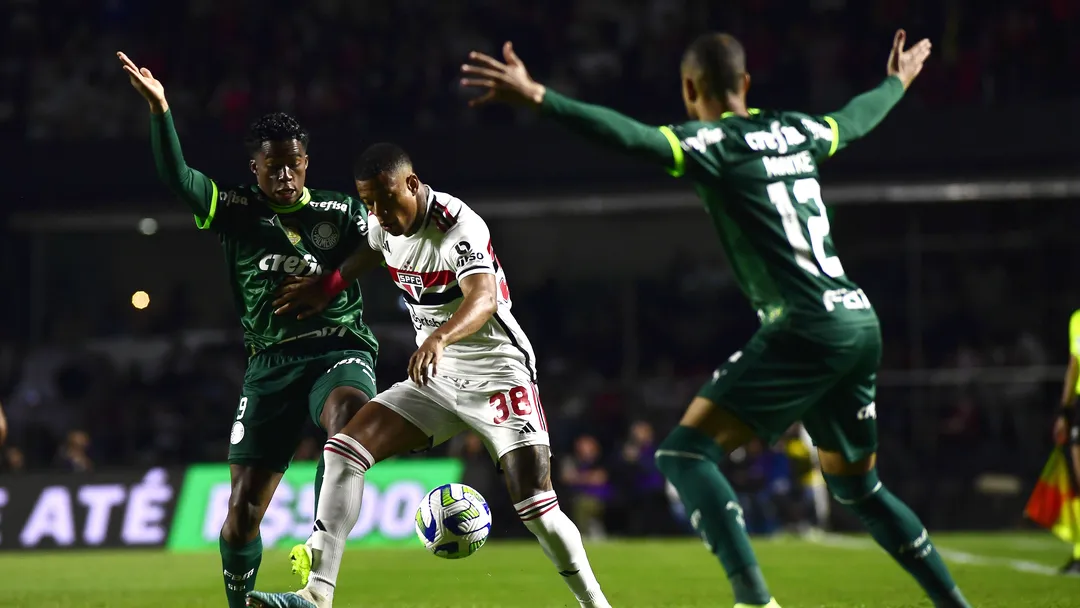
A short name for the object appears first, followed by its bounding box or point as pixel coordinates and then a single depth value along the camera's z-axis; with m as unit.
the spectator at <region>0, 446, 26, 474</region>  39.22
